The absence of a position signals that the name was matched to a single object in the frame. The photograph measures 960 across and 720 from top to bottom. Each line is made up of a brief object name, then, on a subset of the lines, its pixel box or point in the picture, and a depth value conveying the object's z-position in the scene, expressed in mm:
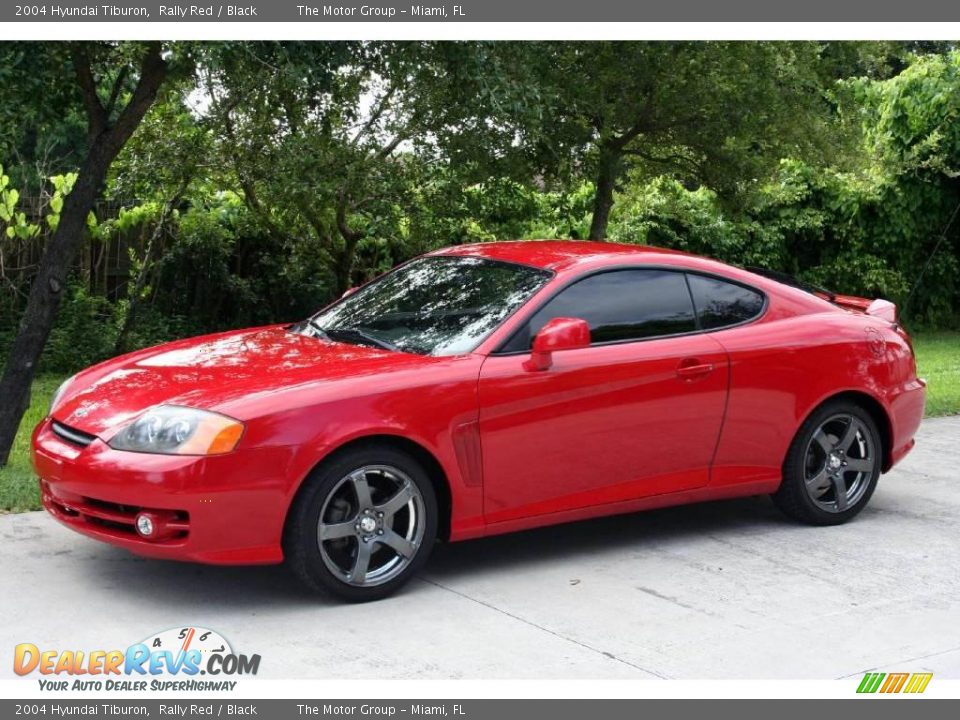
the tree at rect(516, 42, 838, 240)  11719
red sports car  5531
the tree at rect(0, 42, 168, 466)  8008
